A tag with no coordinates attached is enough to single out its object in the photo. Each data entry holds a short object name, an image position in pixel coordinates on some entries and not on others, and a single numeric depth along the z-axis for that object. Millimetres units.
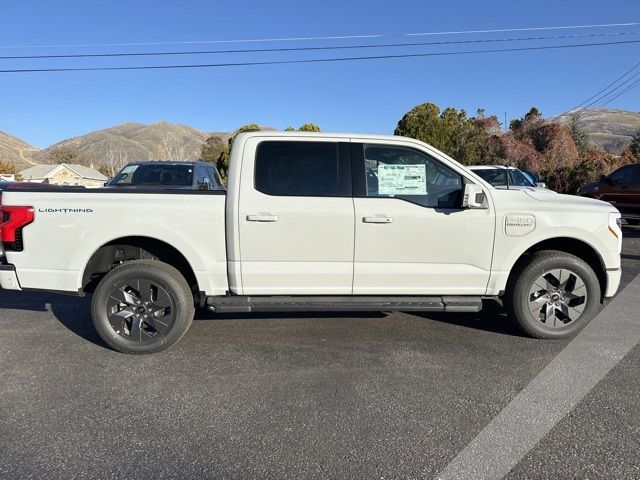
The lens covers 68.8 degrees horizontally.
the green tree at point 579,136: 47094
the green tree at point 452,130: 30516
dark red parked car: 11602
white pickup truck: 4129
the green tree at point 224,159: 44194
